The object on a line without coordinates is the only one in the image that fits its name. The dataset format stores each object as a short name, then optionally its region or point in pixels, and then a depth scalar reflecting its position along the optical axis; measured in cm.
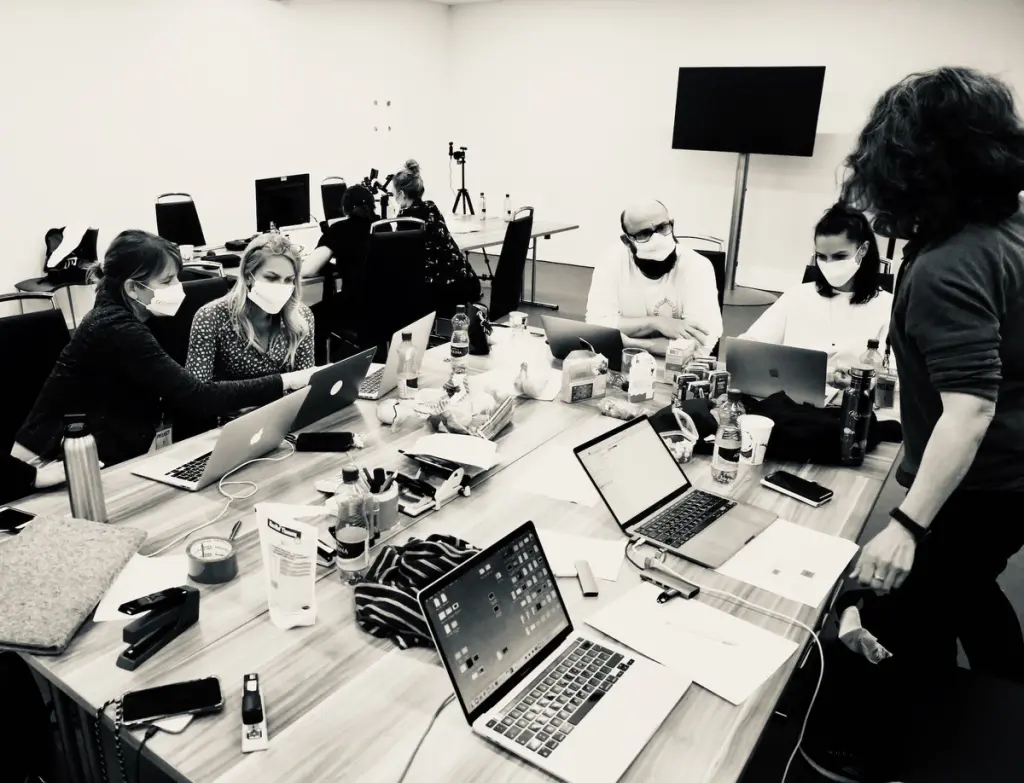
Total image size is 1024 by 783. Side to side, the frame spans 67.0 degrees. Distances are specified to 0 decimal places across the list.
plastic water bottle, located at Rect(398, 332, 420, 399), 265
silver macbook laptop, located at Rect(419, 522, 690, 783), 117
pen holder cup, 177
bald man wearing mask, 327
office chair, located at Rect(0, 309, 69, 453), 236
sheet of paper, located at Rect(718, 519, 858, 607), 164
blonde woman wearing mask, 267
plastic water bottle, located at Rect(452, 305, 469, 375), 309
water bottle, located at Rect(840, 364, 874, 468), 221
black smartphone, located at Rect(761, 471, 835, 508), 202
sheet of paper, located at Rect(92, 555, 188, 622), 150
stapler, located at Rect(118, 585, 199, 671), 135
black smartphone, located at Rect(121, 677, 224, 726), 121
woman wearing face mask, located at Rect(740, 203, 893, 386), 281
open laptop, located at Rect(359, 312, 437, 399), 268
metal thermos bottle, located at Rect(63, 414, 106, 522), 168
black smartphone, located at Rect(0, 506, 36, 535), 171
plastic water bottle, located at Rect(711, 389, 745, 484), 207
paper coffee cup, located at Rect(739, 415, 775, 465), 221
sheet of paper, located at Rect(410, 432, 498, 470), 208
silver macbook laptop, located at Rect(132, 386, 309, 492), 195
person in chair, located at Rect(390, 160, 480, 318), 466
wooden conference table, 115
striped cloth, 142
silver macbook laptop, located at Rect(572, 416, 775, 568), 178
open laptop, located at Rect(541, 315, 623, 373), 289
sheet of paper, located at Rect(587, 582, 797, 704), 135
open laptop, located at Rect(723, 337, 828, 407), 246
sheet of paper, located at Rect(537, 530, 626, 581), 167
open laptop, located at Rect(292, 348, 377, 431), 229
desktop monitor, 515
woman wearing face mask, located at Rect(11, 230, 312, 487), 229
